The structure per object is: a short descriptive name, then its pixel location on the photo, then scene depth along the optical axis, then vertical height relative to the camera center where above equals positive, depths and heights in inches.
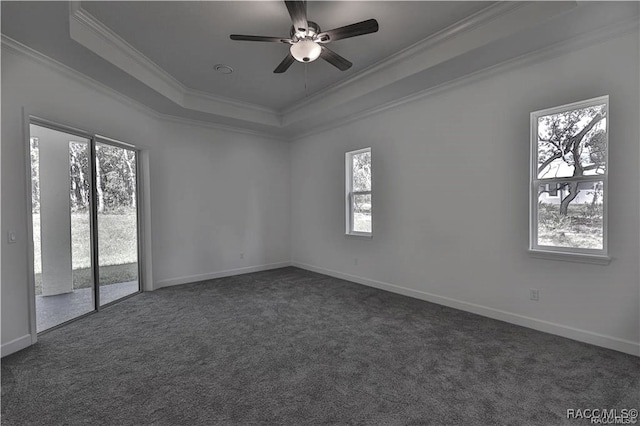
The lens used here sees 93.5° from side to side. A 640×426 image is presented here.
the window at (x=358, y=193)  196.4 +9.8
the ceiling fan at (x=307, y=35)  91.5 +57.2
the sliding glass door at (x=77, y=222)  146.8 -5.7
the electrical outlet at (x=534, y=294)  121.3 -36.2
